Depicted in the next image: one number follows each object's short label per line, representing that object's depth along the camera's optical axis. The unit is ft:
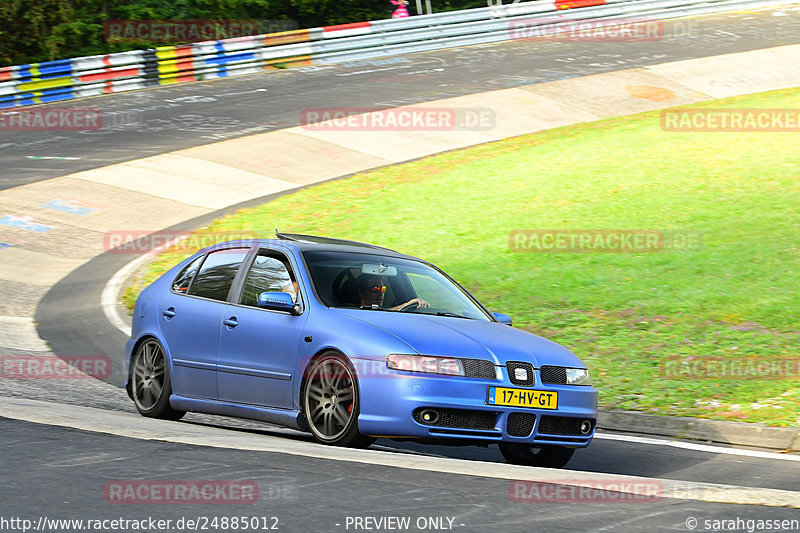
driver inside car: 51.80
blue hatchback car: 45.78
